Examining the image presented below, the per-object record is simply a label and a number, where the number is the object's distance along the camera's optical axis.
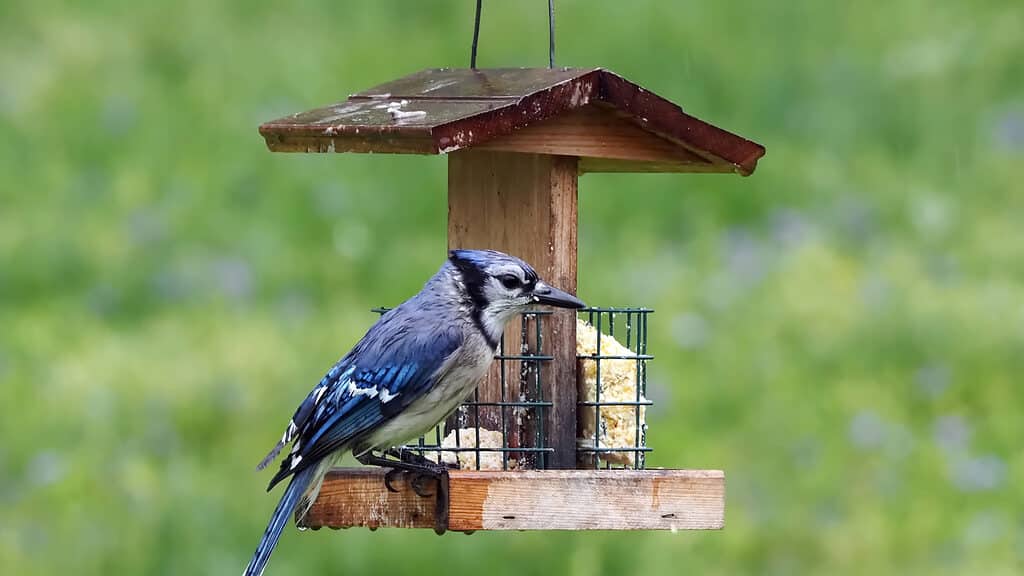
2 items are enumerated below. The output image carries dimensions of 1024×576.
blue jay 8.77
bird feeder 8.48
